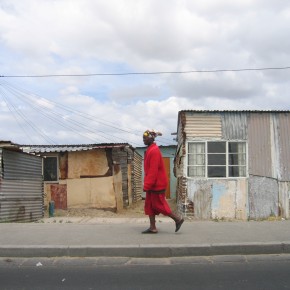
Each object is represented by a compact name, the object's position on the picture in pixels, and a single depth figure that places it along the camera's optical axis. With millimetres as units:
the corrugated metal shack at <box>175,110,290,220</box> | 13945
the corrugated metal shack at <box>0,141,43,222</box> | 11836
